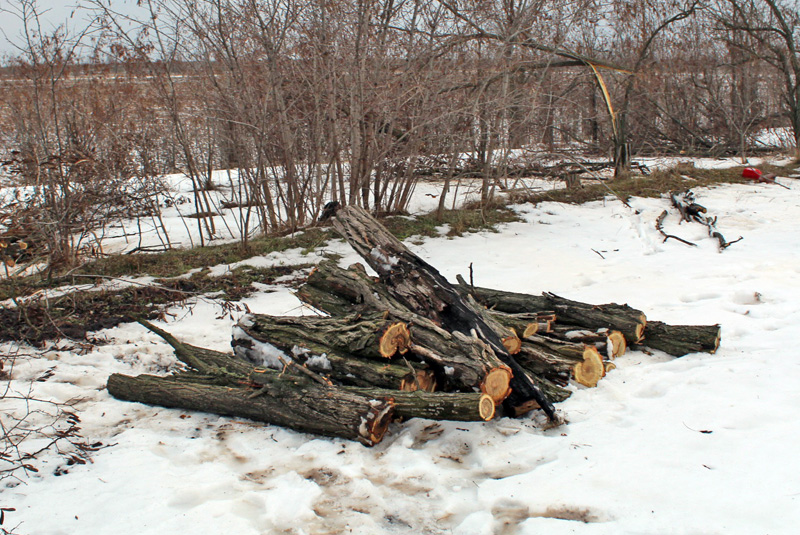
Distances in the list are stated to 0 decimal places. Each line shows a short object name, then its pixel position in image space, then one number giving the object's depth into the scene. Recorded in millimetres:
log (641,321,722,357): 4230
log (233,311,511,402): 3303
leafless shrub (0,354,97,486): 2947
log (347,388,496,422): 3059
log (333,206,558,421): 3398
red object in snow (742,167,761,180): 12586
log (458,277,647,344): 4328
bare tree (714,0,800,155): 14414
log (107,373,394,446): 3150
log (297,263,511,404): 3291
